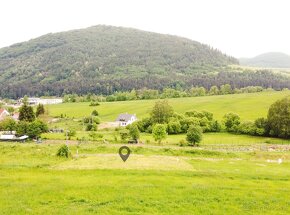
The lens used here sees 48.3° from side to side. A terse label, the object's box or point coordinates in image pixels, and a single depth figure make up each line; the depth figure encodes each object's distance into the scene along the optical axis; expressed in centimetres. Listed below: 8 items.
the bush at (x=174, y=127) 8206
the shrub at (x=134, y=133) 6494
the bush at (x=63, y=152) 4497
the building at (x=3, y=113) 11019
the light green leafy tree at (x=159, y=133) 6366
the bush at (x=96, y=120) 10169
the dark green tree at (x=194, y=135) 6191
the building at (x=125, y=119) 10100
